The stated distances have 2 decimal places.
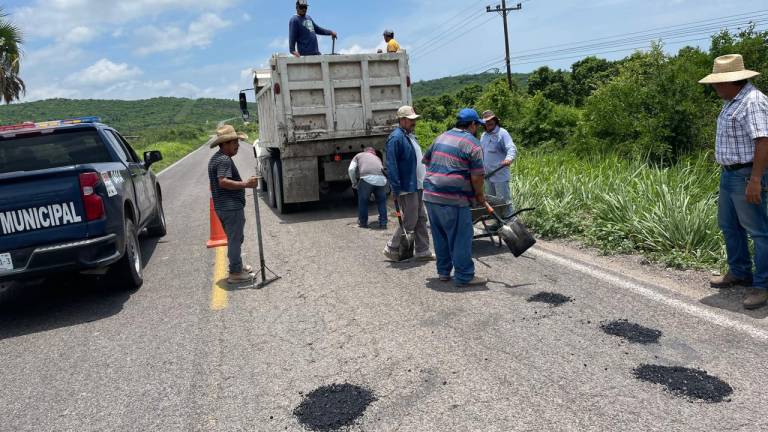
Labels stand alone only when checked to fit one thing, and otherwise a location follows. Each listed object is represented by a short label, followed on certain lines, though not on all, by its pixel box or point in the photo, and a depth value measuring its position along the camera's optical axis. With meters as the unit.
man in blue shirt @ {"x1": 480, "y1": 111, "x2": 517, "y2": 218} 7.64
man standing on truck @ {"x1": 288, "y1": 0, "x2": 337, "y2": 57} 10.34
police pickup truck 5.13
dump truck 9.83
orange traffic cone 8.17
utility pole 34.41
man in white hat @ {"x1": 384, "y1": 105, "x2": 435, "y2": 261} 6.62
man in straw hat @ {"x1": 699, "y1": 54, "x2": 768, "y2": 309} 4.35
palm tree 18.89
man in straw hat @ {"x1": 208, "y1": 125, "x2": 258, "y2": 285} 5.94
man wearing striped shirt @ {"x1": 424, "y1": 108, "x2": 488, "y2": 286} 5.53
